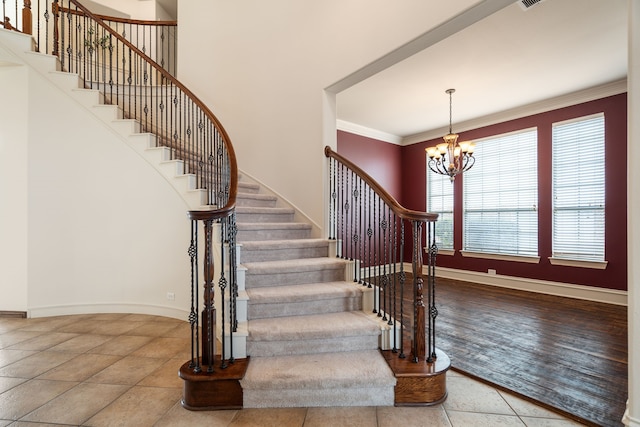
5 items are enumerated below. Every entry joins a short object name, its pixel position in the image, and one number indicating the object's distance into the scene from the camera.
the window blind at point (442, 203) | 6.13
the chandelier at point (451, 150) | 4.27
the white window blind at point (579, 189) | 4.28
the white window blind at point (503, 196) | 5.00
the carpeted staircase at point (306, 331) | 1.85
